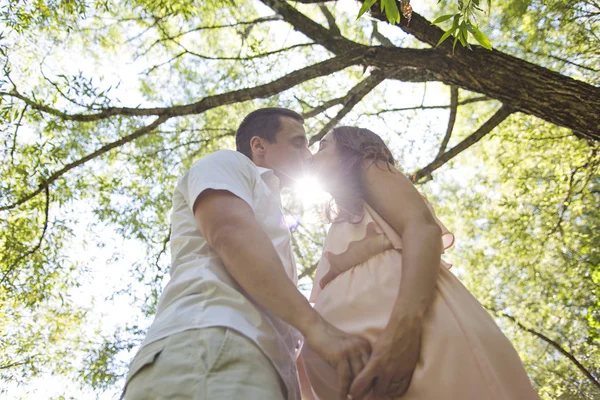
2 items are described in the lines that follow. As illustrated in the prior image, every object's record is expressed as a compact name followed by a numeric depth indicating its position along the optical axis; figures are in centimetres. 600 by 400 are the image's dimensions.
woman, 121
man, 111
